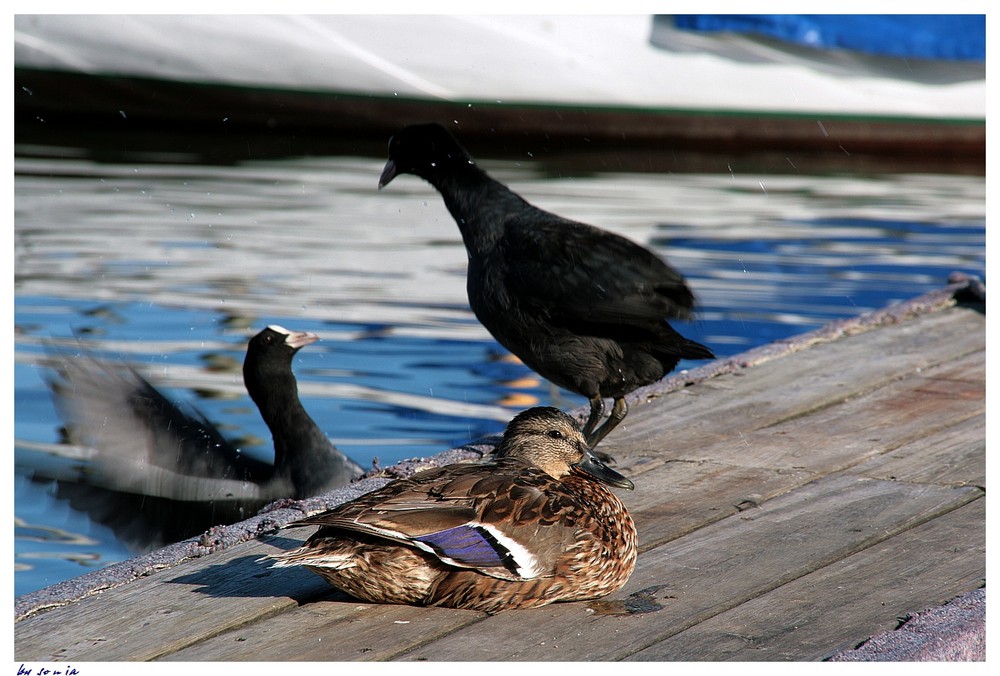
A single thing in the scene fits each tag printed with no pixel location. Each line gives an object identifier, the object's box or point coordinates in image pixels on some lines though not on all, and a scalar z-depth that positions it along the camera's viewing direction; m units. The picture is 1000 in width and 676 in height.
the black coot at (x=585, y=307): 8.91
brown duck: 5.88
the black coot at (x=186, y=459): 10.61
